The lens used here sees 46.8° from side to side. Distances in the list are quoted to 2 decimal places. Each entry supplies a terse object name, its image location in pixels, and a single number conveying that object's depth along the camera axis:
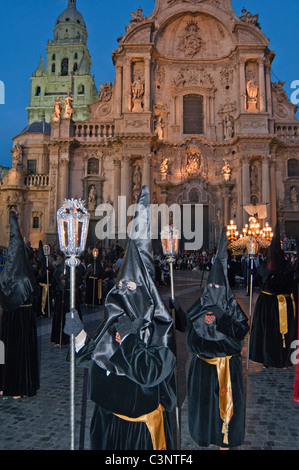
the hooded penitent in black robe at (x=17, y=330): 5.27
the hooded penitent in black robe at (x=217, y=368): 3.75
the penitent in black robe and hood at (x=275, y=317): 6.62
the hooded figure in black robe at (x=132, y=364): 2.55
